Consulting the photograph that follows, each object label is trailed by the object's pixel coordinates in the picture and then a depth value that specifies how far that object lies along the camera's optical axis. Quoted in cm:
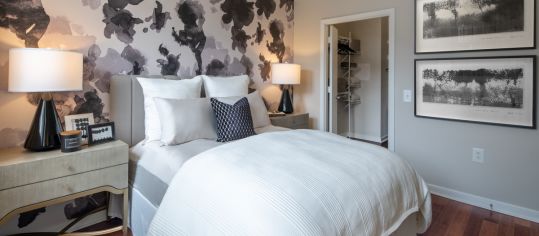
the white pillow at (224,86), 269
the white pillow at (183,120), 212
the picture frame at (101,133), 196
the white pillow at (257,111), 271
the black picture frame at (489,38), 225
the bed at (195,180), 118
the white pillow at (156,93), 226
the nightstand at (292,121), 323
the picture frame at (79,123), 211
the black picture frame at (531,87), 227
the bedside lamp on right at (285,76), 347
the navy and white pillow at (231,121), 226
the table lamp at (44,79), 166
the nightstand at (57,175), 155
